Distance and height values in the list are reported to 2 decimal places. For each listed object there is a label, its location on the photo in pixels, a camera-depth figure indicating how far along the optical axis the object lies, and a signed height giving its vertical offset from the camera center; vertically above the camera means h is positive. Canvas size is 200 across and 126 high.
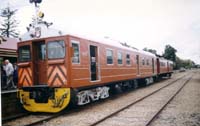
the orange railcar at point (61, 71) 7.48 -0.04
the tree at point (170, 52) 83.78 +6.20
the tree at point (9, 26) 36.39 +7.71
